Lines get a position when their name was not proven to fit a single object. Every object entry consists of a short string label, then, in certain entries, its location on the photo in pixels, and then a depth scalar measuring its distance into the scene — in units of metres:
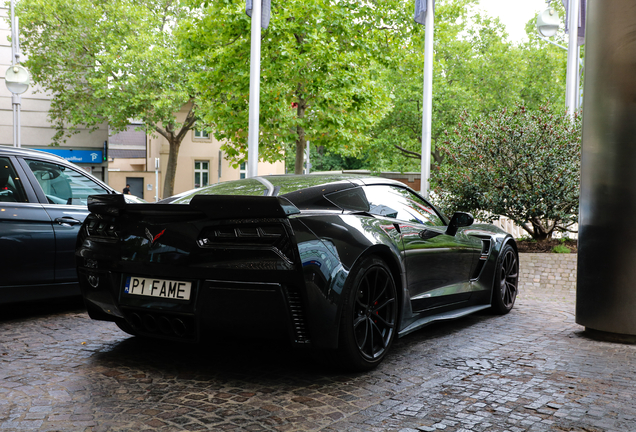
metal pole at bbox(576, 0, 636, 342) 5.14
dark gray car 5.52
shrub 11.02
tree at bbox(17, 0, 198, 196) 29.28
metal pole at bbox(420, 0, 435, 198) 13.37
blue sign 33.84
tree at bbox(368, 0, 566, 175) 35.88
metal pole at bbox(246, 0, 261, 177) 13.25
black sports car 3.67
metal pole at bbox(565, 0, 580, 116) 15.77
